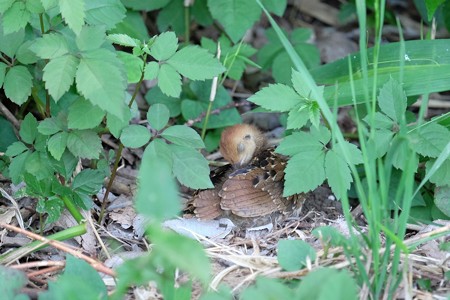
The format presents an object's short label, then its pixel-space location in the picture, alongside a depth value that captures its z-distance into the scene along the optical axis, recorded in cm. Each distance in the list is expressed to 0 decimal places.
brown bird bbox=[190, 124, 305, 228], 631
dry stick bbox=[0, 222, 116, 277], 493
